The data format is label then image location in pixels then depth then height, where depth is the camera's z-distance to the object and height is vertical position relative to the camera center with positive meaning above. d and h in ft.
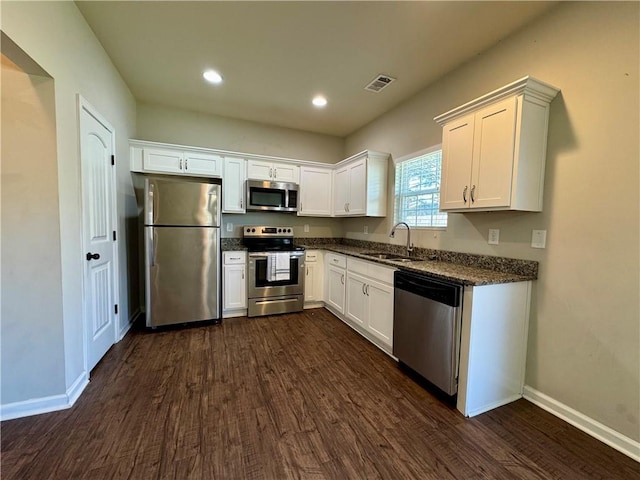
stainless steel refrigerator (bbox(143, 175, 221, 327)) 9.82 -1.09
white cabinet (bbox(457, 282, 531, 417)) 5.89 -2.67
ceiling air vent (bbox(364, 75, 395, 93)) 9.12 +5.11
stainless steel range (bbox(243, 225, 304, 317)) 11.67 -2.25
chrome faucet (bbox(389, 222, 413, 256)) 9.85 -0.45
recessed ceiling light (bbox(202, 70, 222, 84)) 9.05 +5.12
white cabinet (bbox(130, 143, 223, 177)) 10.87 +2.61
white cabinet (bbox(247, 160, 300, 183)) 12.40 +2.56
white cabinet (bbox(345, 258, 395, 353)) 8.38 -2.56
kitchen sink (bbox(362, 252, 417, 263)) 9.41 -1.11
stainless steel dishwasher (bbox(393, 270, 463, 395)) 6.10 -2.48
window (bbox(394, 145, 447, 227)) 9.29 +1.47
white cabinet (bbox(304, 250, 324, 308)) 12.83 -2.52
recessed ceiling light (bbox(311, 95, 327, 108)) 10.67 +5.15
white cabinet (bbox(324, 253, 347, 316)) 11.31 -2.49
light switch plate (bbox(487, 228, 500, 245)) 7.23 -0.19
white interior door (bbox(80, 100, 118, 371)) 6.91 -0.37
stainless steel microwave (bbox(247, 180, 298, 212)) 12.25 +1.37
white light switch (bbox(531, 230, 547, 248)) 6.26 -0.18
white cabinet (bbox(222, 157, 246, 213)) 12.00 +1.76
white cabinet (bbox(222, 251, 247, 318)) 11.45 -2.54
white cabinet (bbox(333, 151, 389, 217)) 11.41 +1.89
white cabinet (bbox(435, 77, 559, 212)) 5.92 +1.99
